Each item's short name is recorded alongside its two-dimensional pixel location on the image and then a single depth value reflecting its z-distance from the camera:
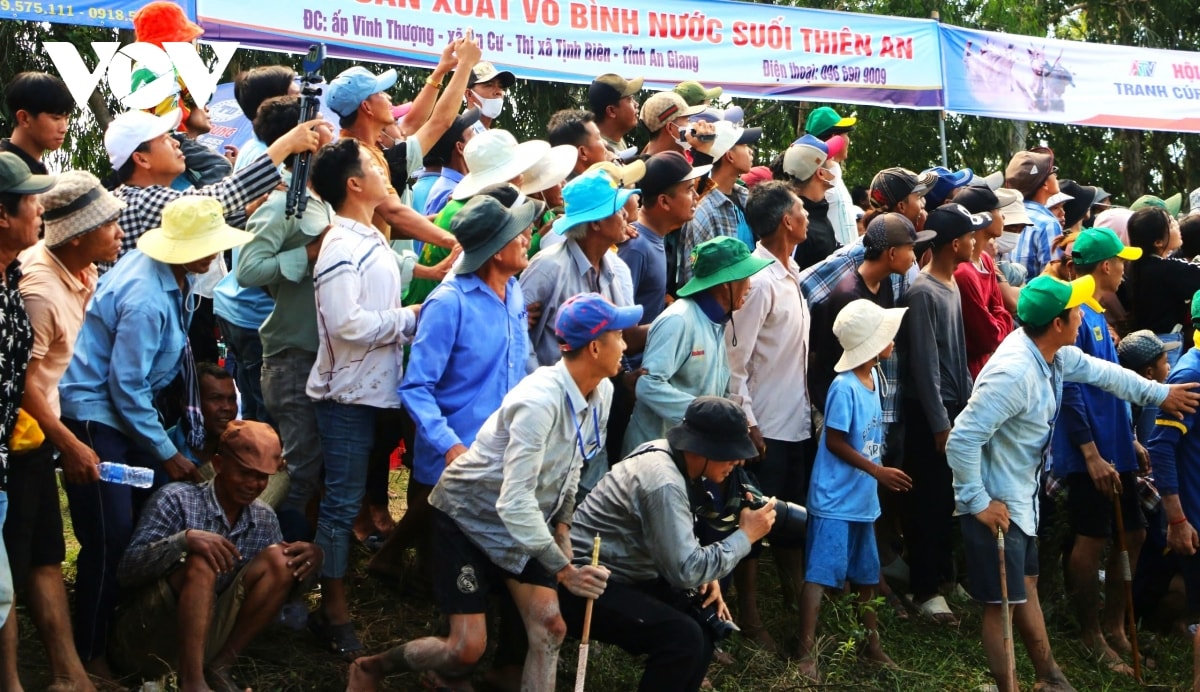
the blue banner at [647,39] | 8.91
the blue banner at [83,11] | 7.87
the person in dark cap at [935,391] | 6.85
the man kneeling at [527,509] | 4.80
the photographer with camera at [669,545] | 5.05
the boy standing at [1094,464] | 6.95
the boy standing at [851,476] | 6.28
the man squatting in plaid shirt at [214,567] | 5.10
